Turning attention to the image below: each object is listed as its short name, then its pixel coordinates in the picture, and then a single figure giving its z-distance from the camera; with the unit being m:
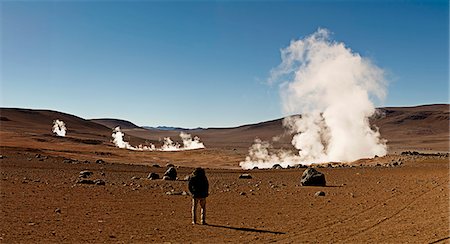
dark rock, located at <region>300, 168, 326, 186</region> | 27.69
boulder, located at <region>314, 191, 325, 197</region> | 22.68
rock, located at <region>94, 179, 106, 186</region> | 25.09
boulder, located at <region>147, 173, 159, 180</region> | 30.75
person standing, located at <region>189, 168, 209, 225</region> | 14.75
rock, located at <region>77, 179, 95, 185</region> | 25.22
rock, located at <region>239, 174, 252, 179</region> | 33.67
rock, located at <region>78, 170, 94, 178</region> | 28.87
